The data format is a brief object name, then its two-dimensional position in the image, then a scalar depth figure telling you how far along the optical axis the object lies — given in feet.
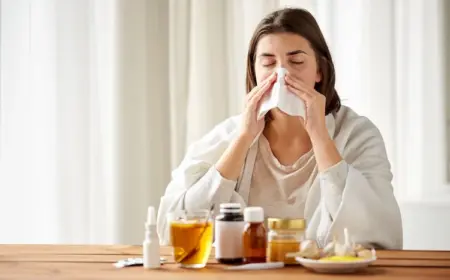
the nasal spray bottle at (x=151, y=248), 6.76
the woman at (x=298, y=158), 7.78
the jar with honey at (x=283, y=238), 6.73
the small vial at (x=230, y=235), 6.80
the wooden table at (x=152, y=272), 6.43
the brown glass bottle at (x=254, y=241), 6.78
